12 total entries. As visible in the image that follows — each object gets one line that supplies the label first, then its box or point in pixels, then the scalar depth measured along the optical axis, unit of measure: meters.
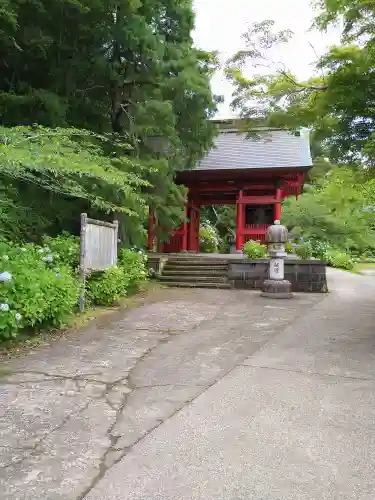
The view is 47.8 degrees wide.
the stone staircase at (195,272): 11.58
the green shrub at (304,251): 11.44
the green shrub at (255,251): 11.66
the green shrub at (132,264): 8.97
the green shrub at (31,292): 4.47
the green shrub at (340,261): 19.69
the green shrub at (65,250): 7.17
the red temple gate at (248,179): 14.80
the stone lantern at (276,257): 10.05
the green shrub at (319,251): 13.40
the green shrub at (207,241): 22.36
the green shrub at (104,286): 7.48
